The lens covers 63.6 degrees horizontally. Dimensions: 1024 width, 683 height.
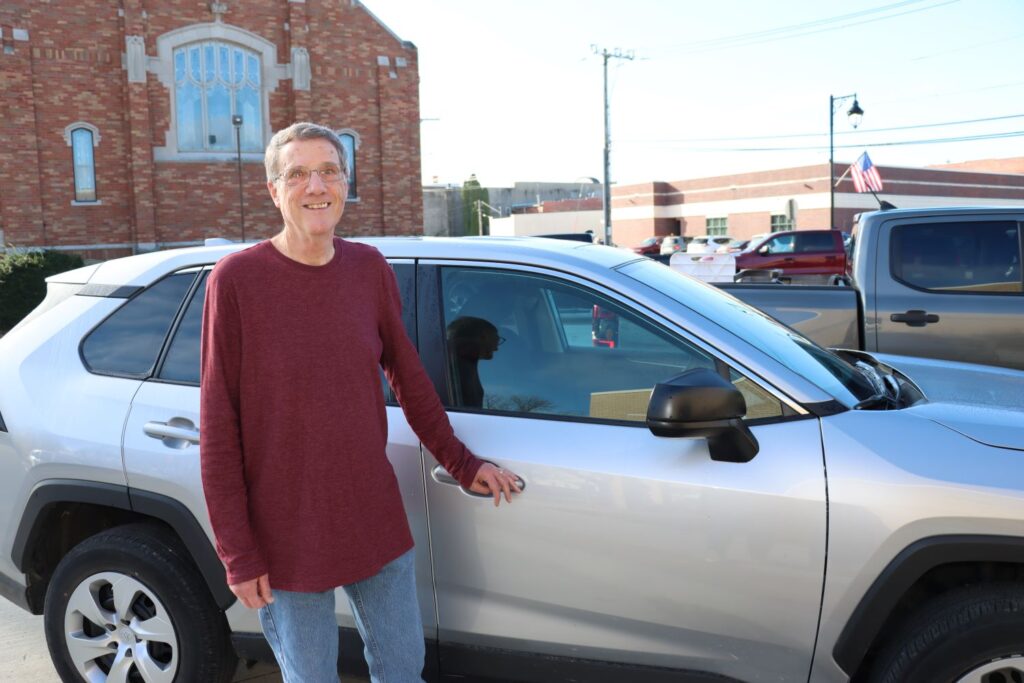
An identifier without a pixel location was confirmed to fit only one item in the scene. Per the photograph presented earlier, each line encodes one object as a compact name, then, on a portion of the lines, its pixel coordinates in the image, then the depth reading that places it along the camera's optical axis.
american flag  35.43
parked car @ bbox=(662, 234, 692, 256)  46.49
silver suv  2.17
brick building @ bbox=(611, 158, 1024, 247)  56.19
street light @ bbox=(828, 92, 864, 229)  33.19
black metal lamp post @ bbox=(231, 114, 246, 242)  24.98
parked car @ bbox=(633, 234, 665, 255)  44.09
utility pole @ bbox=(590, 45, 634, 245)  37.09
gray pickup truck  5.11
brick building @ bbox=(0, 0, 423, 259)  22.84
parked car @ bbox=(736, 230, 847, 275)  21.94
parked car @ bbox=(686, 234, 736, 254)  48.47
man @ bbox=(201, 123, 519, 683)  2.01
